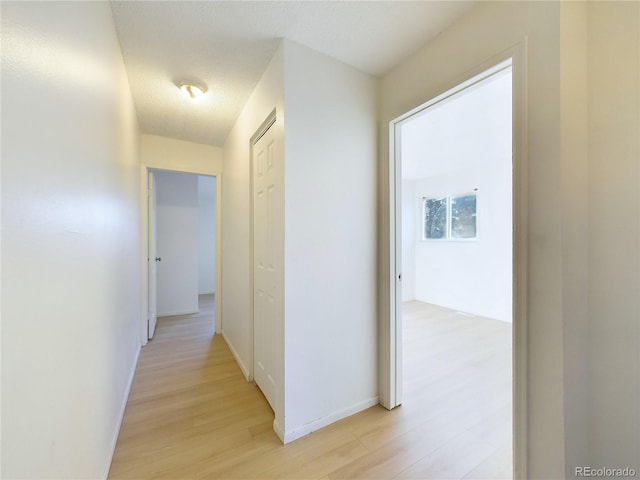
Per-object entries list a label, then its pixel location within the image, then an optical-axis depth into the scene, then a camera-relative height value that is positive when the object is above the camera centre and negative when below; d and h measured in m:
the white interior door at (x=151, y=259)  3.08 -0.25
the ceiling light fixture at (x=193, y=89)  2.00 +1.24
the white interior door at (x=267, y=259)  1.65 -0.15
